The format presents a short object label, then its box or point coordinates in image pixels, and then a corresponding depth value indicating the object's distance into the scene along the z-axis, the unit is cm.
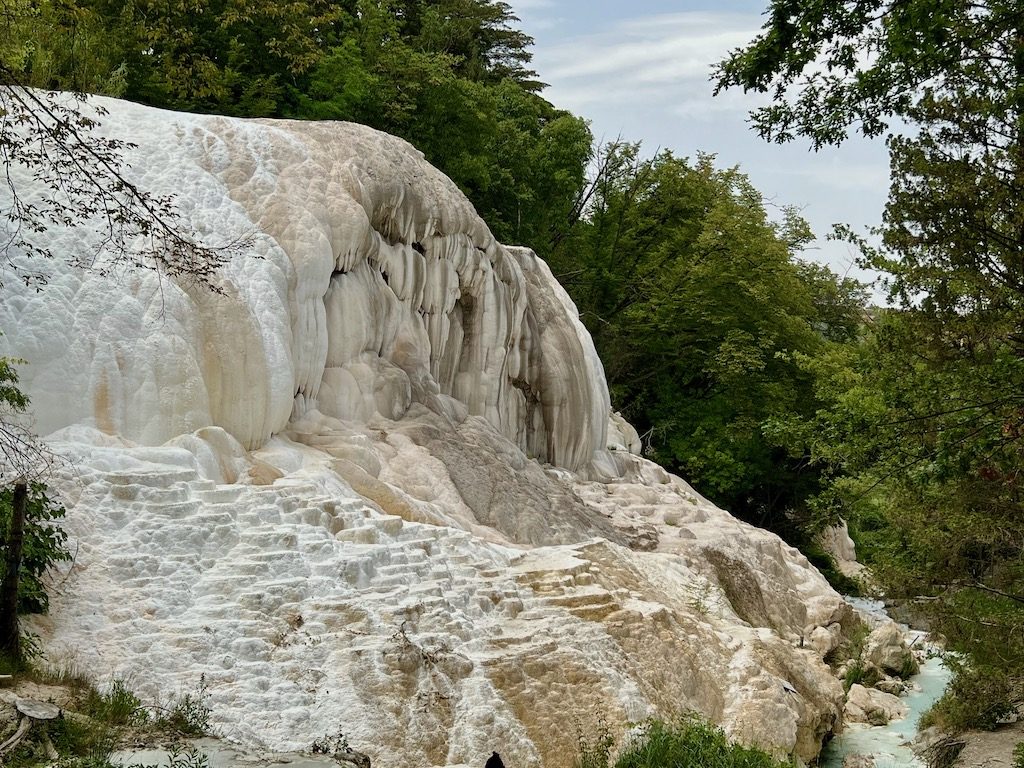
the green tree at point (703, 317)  2856
